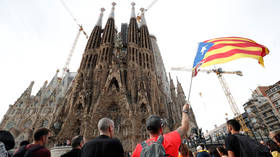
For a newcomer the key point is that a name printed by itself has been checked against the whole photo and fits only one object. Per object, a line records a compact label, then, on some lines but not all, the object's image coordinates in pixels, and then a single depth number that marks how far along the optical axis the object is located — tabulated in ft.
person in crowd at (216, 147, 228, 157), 13.69
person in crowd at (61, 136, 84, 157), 9.27
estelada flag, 16.74
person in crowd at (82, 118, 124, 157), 6.88
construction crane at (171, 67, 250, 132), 159.92
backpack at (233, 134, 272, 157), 7.57
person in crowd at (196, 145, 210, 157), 14.32
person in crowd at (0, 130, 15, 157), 8.09
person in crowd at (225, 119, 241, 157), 8.59
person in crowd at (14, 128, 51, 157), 7.35
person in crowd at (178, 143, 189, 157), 11.93
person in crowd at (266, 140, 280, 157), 12.70
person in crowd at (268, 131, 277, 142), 12.23
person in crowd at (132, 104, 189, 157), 6.46
